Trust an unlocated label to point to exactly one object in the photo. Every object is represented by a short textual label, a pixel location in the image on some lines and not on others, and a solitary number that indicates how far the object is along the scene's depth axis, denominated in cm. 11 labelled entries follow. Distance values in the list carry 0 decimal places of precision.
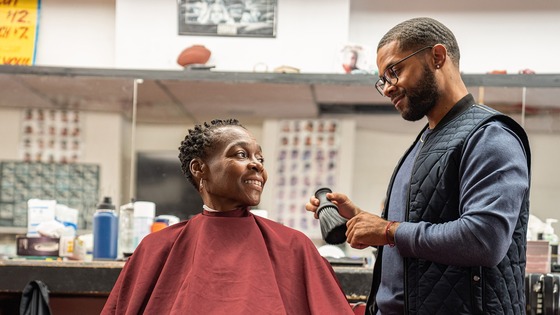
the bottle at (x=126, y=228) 372
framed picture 436
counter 304
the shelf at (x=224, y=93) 398
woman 207
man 177
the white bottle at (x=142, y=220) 371
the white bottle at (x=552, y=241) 349
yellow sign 451
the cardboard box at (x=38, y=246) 341
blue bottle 345
